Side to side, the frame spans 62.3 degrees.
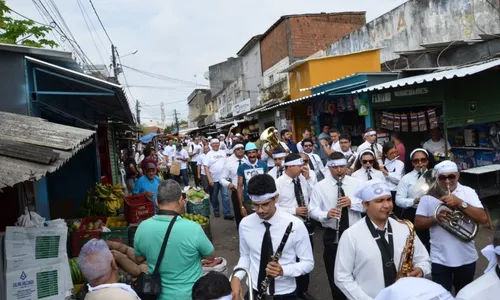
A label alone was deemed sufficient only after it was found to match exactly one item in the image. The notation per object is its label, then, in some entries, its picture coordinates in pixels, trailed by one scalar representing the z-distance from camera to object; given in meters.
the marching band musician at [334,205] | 4.64
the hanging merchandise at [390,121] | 11.09
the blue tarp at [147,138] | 22.27
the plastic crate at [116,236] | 6.80
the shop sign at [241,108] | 27.99
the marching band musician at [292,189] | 5.42
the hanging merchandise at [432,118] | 9.83
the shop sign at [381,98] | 11.03
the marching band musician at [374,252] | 3.05
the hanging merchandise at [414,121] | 10.33
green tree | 12.15
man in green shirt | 3.41
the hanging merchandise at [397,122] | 10.87
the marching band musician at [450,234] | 3.90
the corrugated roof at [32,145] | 3.06
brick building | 25.88
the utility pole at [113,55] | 26.58
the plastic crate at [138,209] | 7.62
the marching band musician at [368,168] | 5.82
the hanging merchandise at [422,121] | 10.15
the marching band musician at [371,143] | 8.87
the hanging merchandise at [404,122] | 10.66
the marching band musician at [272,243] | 3.45
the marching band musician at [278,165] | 6.65
